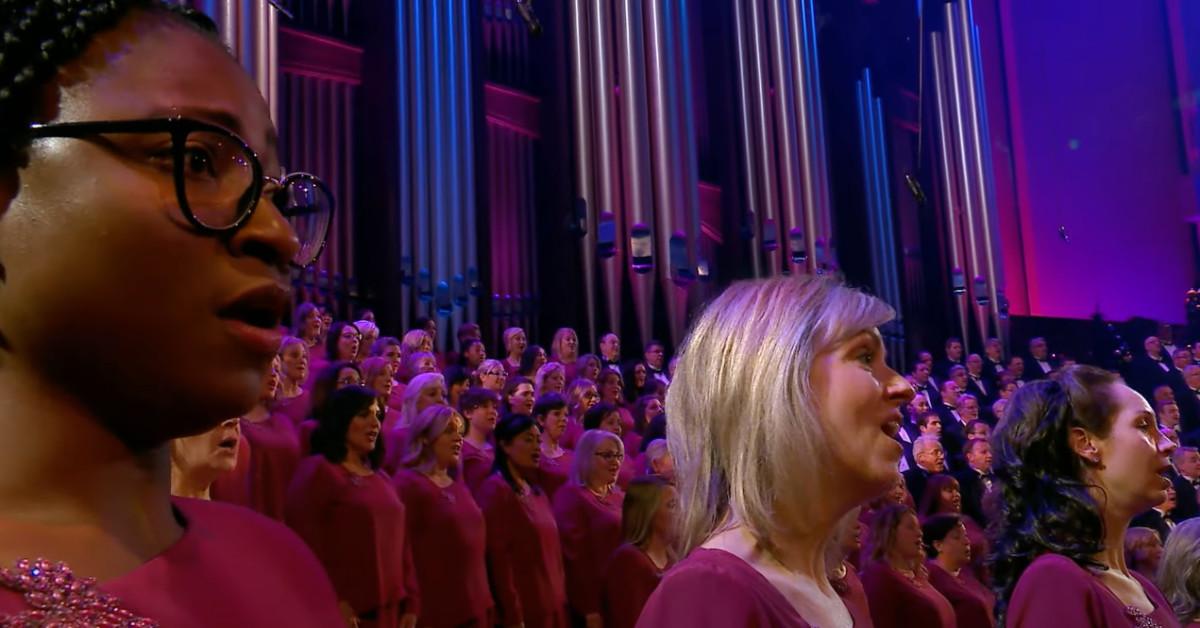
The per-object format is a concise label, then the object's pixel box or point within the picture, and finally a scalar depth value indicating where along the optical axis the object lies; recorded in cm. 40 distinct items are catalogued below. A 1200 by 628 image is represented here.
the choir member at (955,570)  448
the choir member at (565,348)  723
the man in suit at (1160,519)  505
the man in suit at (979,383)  928
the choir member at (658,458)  498
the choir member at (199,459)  262
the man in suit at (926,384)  891
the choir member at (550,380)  597
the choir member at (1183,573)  282
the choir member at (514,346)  704
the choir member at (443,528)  409
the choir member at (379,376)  484
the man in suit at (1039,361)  1015
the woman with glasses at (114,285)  65
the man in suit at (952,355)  1004
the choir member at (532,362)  649
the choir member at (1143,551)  390
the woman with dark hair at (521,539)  440
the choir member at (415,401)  451
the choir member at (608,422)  539
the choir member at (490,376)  591
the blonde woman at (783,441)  143
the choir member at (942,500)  523
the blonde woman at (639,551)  420
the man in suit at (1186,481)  574
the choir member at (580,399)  599
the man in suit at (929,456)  621
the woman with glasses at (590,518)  472
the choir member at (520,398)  558
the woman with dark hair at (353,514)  375
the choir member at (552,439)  516
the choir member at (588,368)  674
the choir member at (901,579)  390
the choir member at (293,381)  445
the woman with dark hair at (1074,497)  196
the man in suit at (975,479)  565
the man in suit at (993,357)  1008
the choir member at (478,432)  486
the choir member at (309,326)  550
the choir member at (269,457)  381
